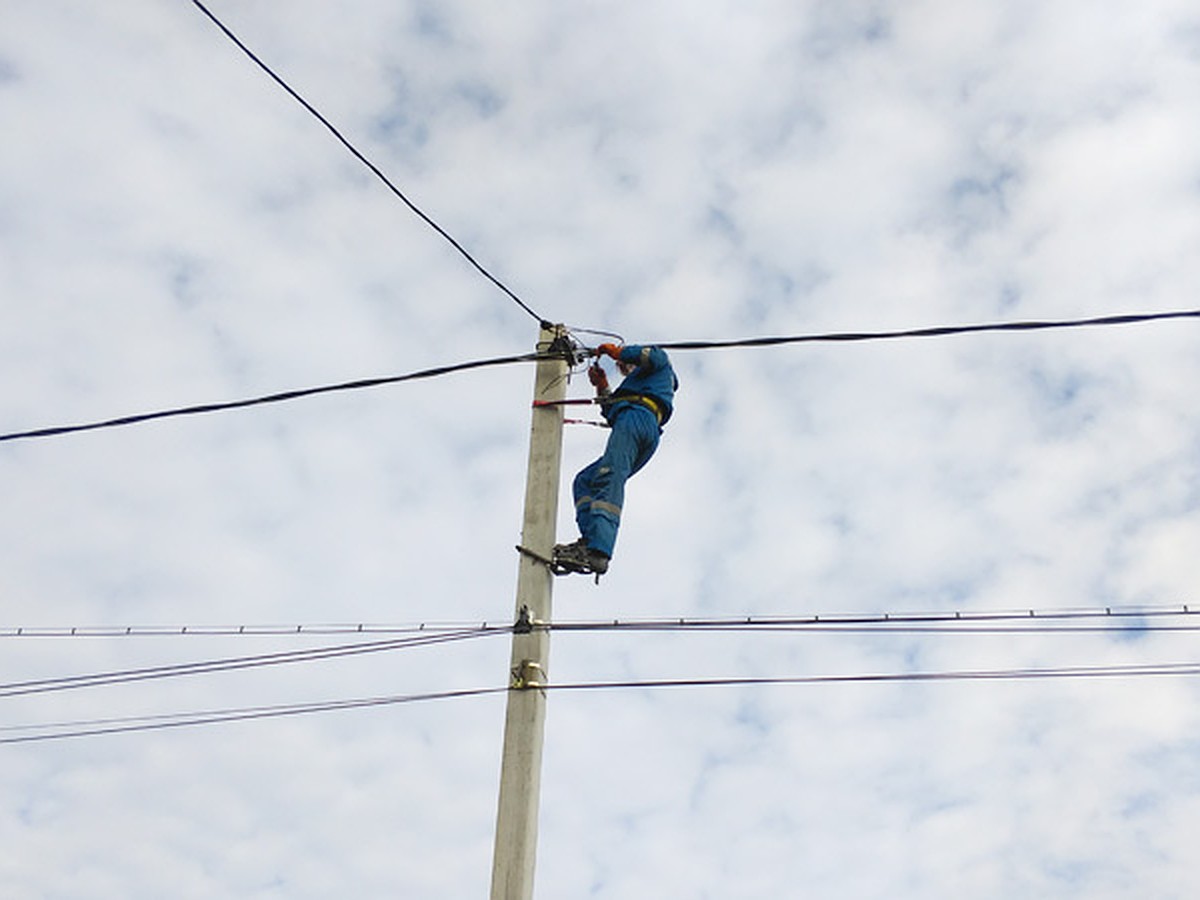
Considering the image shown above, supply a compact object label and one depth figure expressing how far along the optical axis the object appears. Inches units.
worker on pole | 271.3
